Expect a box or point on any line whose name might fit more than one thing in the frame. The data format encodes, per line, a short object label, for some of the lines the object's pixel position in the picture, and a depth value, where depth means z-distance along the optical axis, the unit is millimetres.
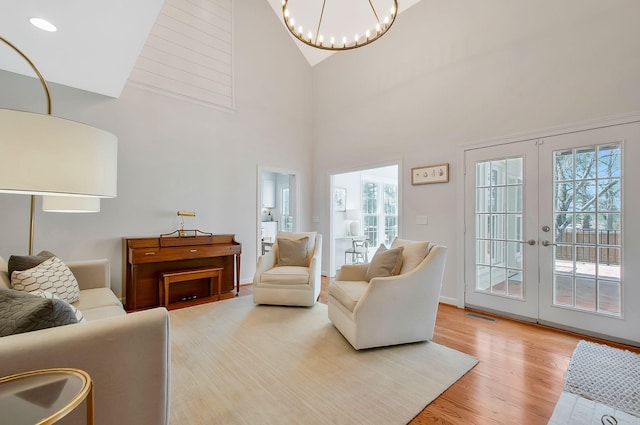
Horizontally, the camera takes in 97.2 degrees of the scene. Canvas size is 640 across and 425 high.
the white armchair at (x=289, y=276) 3359
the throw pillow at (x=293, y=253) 3760
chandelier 4426
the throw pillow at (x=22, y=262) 1995
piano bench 3475
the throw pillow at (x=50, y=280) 1893
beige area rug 1617
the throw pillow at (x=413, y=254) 2530
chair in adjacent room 5565
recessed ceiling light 2152
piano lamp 3834
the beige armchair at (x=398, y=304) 2297
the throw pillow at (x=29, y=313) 1041
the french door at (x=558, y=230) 2562
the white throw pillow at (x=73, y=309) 1331
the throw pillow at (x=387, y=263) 2611
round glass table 719
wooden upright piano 3455
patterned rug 1739
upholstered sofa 963
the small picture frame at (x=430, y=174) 3660
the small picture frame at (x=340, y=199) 5793
